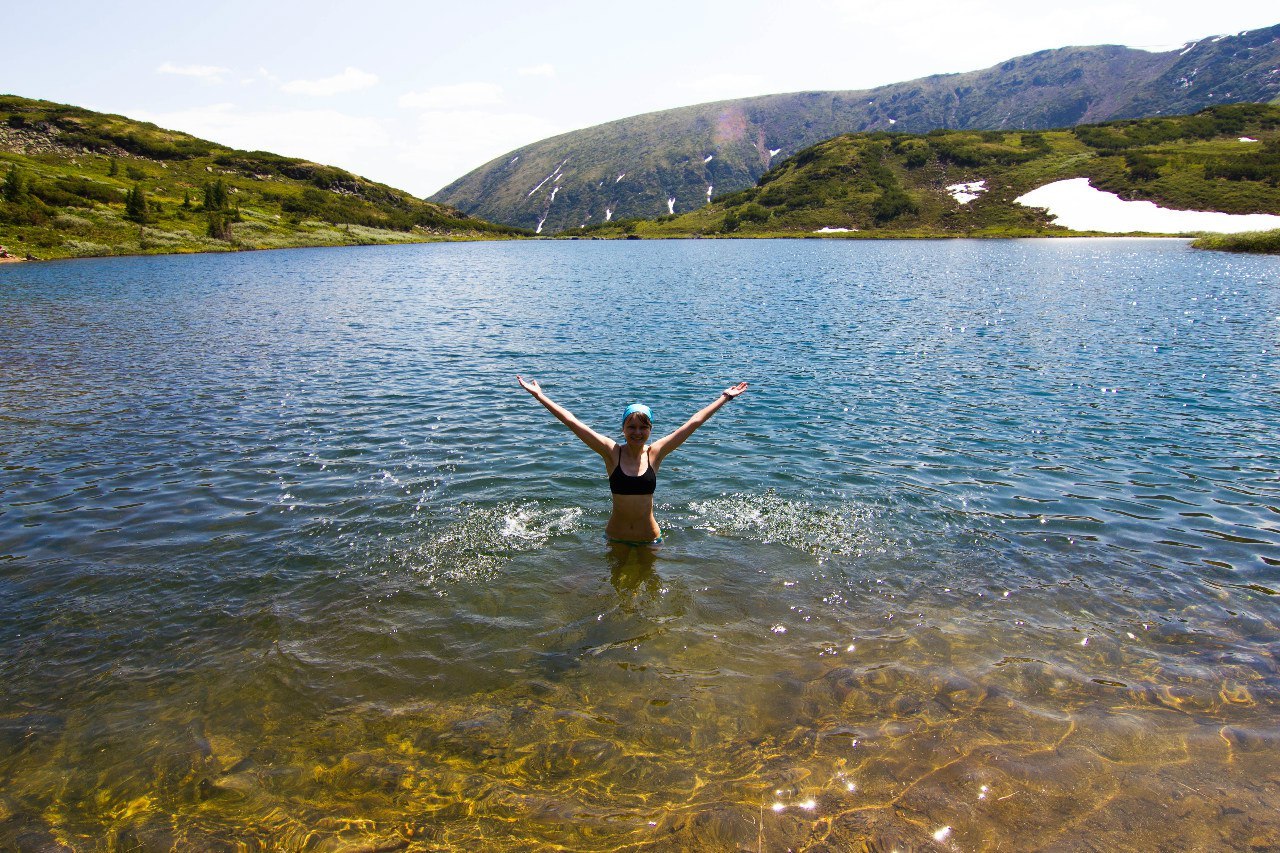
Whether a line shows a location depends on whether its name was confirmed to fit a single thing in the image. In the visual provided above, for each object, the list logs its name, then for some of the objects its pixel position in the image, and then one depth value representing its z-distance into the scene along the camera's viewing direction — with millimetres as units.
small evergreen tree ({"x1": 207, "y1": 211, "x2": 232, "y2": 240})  124375
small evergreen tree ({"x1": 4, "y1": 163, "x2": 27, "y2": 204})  96625
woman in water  10953
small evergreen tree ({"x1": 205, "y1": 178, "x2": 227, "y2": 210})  136250
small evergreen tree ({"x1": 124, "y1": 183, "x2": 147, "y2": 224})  113062
